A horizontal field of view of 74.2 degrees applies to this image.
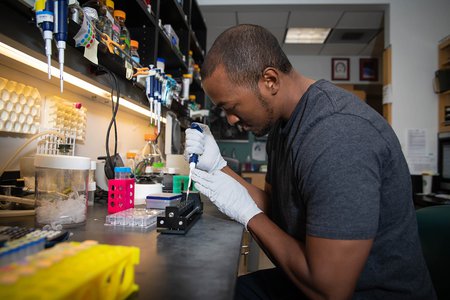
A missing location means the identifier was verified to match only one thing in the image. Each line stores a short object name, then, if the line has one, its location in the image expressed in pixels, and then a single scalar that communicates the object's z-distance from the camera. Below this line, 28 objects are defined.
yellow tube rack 0.30
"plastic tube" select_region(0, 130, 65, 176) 1.00
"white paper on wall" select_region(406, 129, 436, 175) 2.88
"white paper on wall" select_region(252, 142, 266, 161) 4.85
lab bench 0.45
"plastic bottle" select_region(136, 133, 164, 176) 1.52
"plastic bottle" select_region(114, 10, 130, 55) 1.32
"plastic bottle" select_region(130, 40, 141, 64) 1.41
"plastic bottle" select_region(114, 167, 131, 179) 1.11
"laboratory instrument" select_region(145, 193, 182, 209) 1.00
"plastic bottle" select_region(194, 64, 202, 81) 2.72
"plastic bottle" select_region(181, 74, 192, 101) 2.29
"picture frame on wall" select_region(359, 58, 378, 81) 4.62
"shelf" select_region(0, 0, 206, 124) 0.77
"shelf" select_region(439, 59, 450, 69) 2.80
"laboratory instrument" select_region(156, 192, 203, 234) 0.76
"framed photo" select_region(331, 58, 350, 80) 4.68
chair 0.90
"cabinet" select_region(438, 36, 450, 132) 2.77
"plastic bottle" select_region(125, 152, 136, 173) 1.66
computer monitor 2.68
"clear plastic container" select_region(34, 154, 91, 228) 0.79
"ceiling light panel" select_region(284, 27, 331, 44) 3.97
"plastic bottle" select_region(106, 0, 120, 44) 1.22
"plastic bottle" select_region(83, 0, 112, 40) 1.13
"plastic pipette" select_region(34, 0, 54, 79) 0.73
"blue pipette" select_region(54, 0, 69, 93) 0.76
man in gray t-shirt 0.65
